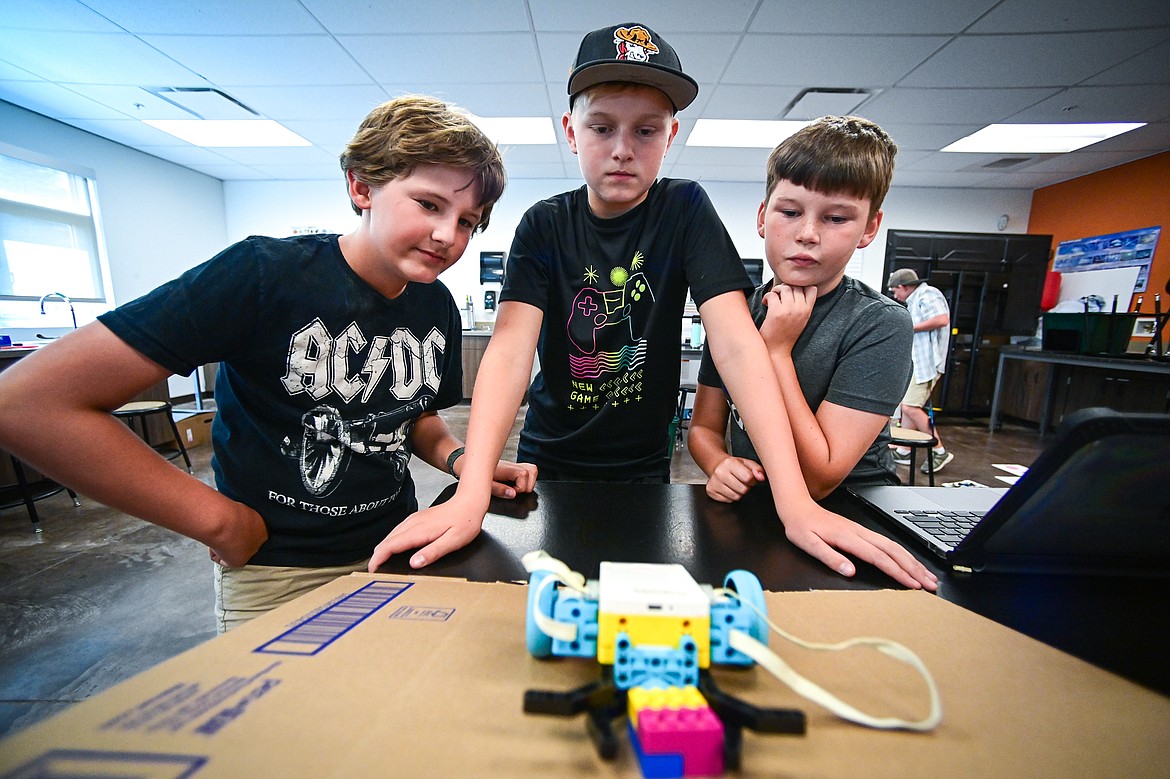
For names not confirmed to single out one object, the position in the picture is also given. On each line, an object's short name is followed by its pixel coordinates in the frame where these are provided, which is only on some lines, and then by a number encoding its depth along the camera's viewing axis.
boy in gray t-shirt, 0.80
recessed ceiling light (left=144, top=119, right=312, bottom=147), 4.13
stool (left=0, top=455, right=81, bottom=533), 2.33
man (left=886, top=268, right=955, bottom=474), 3.85
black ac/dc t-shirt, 0.73
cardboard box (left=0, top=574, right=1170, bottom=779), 0.23
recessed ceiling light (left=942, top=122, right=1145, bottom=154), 3.85
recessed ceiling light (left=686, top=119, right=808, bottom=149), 3.96
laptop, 0.37
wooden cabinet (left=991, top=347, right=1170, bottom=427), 3.77
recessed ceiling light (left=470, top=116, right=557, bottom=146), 3.98
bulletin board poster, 4.54
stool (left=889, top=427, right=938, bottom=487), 2.39
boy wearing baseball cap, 0.75
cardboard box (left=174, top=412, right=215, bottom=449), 3.62
